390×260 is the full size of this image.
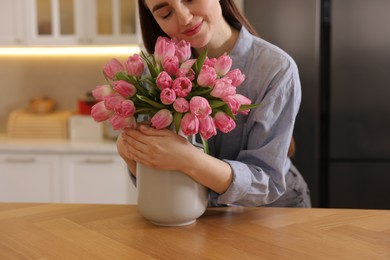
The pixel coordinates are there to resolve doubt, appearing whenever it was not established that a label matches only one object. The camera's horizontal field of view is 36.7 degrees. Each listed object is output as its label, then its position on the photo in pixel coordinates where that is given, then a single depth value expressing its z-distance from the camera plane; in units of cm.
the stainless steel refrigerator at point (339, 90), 288
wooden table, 110
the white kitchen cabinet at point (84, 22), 343
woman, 122
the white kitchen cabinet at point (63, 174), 328
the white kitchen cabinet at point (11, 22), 347
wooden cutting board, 355
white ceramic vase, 124
